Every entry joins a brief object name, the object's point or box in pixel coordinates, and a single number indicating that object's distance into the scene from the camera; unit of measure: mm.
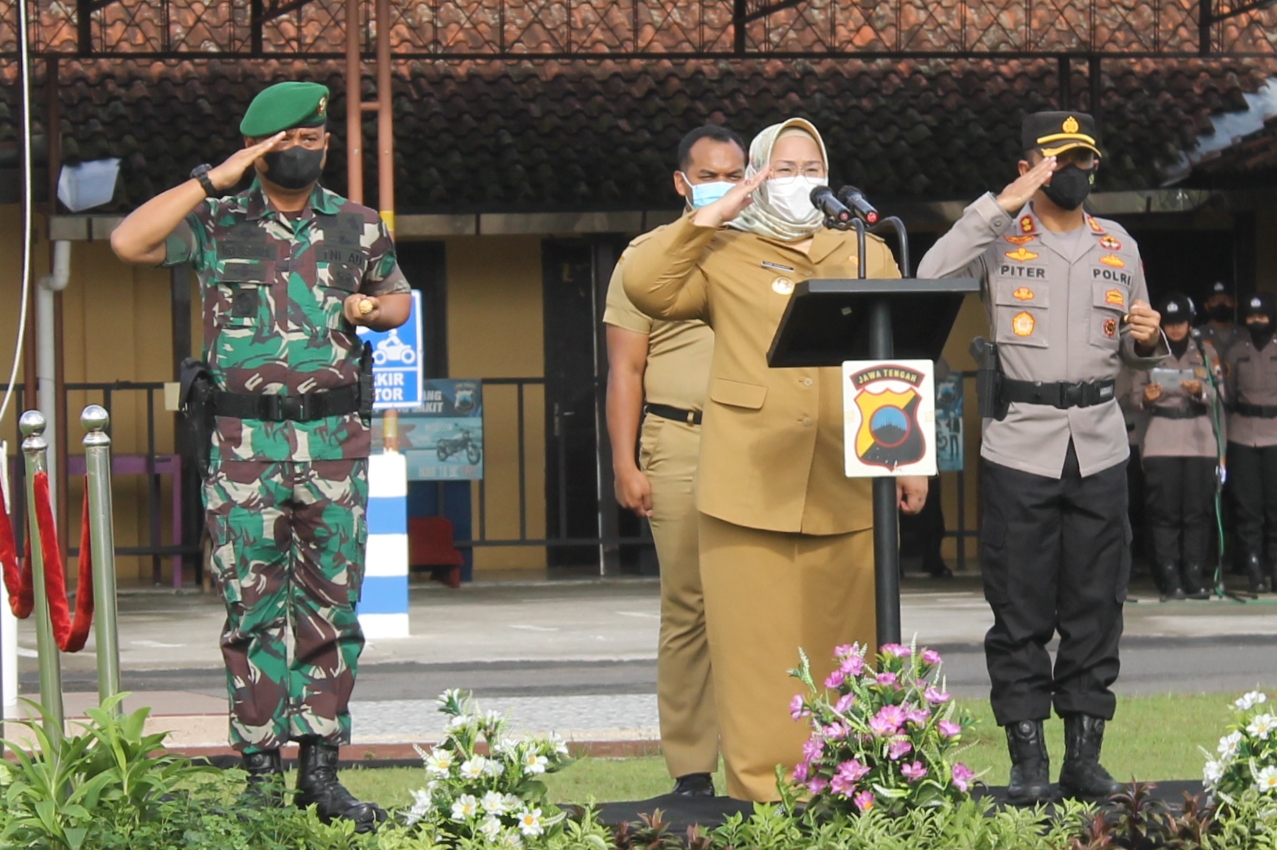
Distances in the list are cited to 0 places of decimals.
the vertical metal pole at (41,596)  11711
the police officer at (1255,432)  28110
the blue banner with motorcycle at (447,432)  31160
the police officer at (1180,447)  27164
